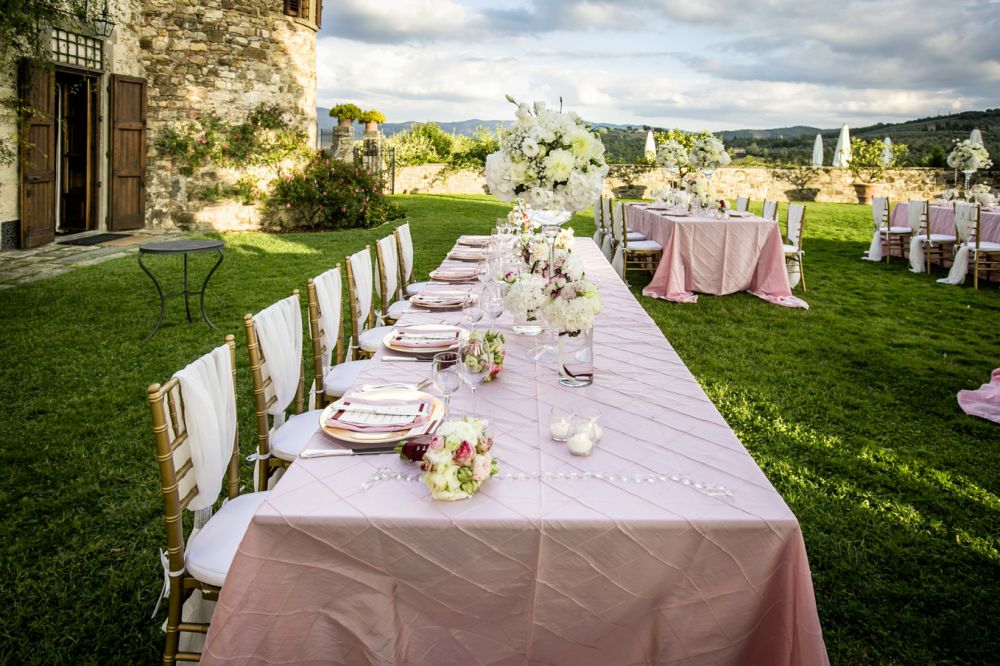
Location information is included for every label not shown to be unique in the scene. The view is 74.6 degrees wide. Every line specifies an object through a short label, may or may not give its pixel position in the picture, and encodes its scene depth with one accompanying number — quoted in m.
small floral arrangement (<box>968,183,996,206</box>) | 9.05
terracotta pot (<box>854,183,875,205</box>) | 19.30
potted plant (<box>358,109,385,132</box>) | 15.48
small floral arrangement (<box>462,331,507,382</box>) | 1.98
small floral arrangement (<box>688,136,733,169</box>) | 8.04
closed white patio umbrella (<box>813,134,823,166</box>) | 21.27
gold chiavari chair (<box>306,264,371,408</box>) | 3.04
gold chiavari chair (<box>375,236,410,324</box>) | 4.51
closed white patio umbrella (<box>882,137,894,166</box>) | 18.78
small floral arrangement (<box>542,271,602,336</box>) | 2.14
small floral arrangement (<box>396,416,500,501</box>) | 1.40
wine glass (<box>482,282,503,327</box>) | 2.76
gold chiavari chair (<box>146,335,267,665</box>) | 1.60
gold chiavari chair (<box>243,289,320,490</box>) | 2.37
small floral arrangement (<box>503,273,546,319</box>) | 2.35
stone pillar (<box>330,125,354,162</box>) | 14.30
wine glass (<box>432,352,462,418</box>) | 1.83
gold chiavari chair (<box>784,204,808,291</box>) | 7.93
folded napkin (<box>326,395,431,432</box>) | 1.77
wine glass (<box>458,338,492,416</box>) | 1.93
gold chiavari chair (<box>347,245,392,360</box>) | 3.71
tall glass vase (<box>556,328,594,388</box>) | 2.20
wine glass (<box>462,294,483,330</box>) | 2.71
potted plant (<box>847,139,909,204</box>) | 19.17
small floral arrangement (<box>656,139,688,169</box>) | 8.51
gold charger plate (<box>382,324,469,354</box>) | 2.52
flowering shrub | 12.02
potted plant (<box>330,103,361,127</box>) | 15.23
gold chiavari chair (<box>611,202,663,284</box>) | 8.06
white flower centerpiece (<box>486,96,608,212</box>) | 2.57
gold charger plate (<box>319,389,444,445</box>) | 1.70
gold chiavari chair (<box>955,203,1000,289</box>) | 8.09
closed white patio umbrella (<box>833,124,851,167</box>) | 20.44
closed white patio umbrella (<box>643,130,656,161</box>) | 20.91
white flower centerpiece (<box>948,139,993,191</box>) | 9.89
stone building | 10.23
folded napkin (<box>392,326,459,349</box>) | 2.57
